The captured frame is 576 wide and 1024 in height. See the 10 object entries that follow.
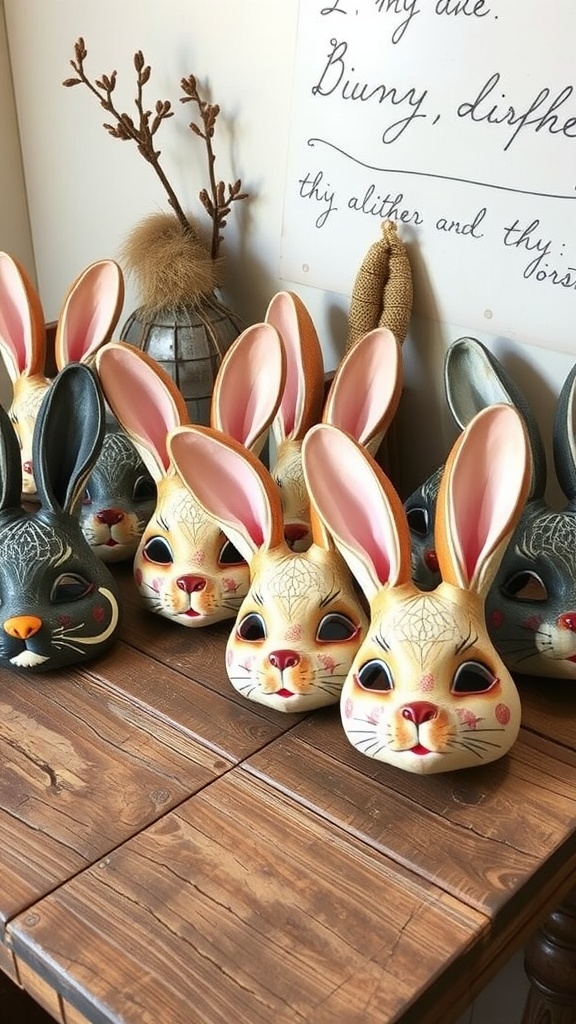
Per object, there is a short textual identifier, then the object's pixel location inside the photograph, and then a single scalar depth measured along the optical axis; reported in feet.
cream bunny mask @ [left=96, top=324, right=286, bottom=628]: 2.33
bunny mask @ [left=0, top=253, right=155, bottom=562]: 2.62
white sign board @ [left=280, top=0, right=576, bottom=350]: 2.30
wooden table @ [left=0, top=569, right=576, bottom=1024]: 1.57
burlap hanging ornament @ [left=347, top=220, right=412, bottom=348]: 2.61
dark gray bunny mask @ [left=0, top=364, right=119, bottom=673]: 2.19
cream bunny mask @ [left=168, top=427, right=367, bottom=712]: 2.06
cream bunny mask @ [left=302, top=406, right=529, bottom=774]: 1.86
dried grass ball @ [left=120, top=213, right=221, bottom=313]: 2.83
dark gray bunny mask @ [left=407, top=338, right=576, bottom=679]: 2.11
